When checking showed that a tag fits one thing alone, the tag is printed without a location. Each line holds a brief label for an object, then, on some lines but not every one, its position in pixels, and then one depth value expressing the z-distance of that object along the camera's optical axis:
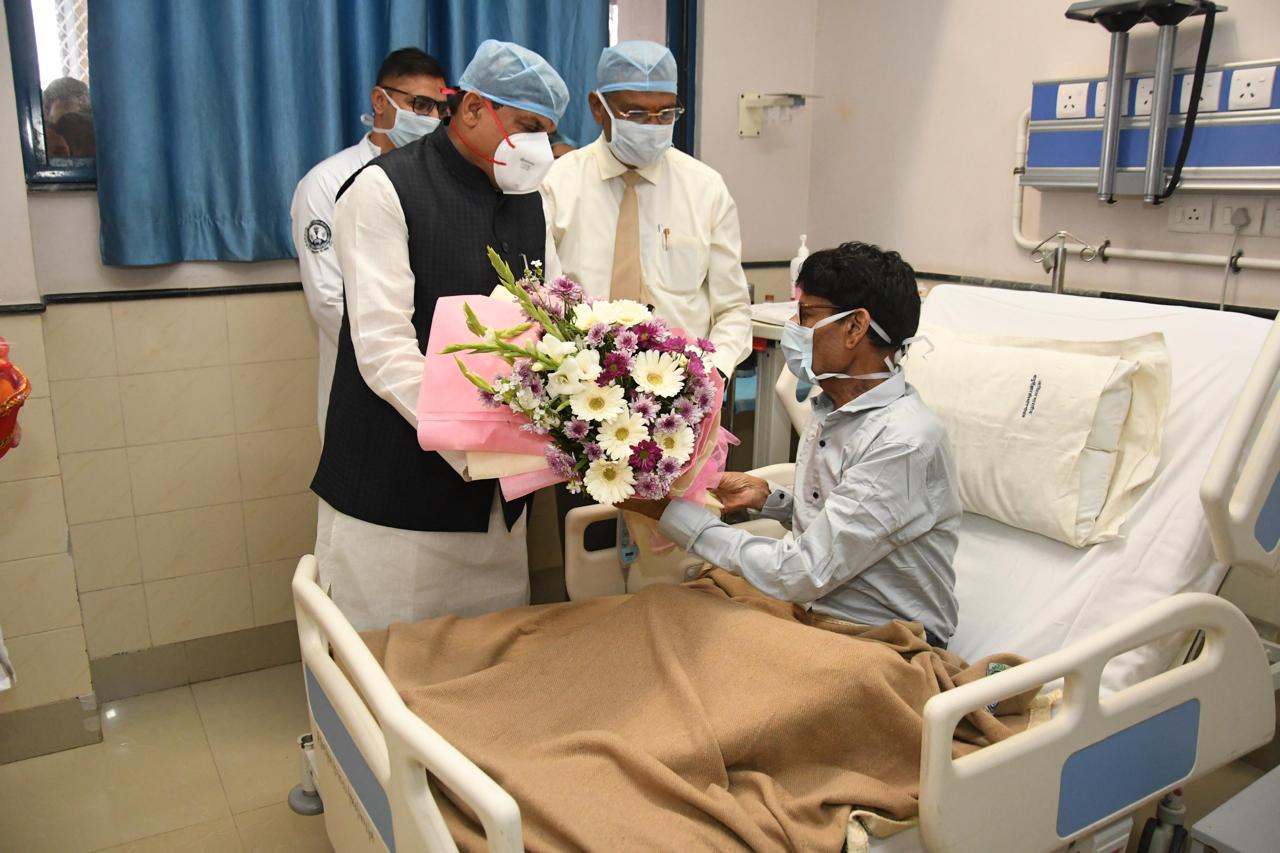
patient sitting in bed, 1.69
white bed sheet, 1.91
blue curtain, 2.65
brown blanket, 1.31
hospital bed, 1.38
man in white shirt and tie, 2.53
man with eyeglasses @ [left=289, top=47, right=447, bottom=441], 2.71
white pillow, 2.02
